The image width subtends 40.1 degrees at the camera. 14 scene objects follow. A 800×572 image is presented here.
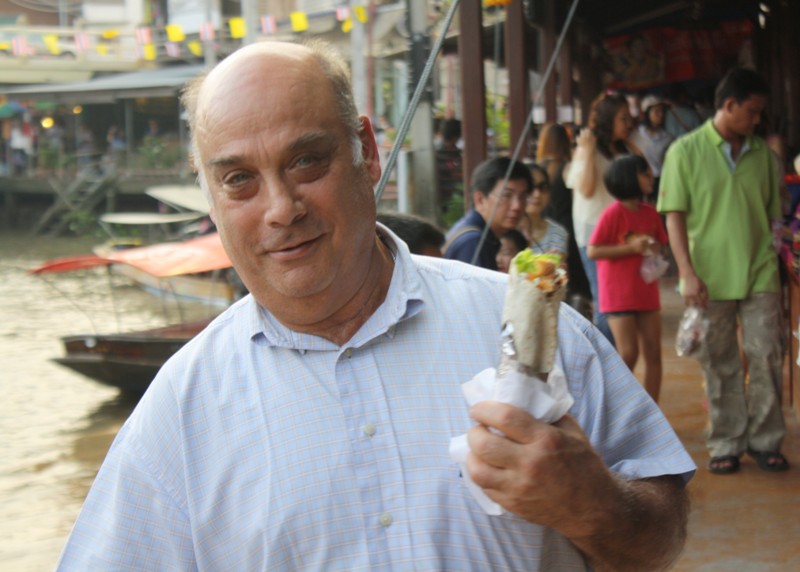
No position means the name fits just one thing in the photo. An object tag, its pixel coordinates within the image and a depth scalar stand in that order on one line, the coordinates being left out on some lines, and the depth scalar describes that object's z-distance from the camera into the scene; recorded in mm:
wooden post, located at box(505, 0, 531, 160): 11703
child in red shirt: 6762
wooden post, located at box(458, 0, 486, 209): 9297
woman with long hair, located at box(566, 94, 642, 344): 7801
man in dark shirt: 5453
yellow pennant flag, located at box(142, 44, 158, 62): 36406
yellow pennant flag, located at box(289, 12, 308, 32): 25500
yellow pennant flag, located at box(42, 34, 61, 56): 37447
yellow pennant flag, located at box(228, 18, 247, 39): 28566
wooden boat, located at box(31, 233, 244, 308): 11789
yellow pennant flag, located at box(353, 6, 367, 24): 20228
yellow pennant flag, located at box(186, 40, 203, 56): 35656
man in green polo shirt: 6047
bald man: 1804
